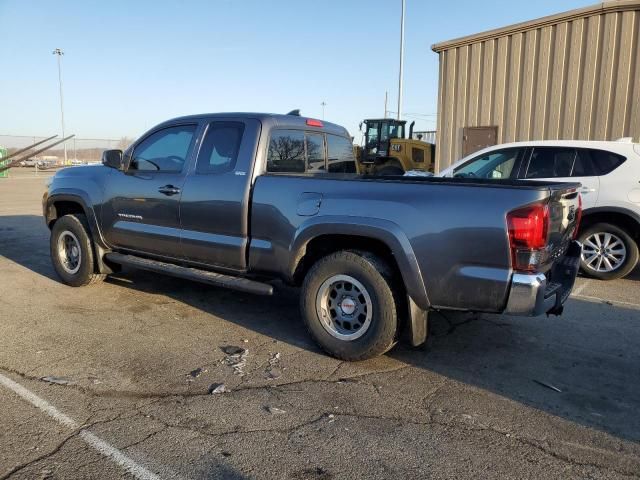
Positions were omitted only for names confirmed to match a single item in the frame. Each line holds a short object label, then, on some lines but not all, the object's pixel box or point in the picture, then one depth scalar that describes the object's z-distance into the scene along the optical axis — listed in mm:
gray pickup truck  3529
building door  13070
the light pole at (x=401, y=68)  28562
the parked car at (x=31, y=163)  41219
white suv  6703
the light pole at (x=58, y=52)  51406
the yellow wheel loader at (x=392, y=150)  19859
